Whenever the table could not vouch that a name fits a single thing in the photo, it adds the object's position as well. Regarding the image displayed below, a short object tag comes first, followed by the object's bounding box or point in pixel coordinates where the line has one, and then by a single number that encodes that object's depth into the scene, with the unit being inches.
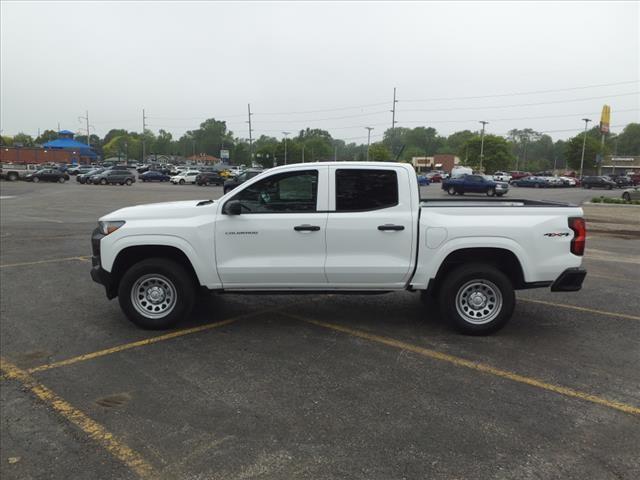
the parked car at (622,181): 2425.8
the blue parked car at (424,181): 2338.1
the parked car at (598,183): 2223.2
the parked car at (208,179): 2075.5
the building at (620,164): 4970.5
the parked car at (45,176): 1918.1
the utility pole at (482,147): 3698.8
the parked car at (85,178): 1925.0
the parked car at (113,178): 1866.4
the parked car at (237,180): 1102.1
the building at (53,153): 4013.3
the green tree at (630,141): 6712.6
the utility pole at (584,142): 3309.5
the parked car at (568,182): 2391.7
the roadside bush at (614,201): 1205.6
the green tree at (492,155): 4133.9
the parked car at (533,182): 2331.4
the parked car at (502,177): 2604.6
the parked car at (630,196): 1263.5
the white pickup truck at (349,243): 216.1
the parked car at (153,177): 2338.8
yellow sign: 3645.7
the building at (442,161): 5275.6
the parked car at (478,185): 1497.3
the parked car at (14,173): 1927.9
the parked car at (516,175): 3097.9
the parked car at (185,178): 2219.5
